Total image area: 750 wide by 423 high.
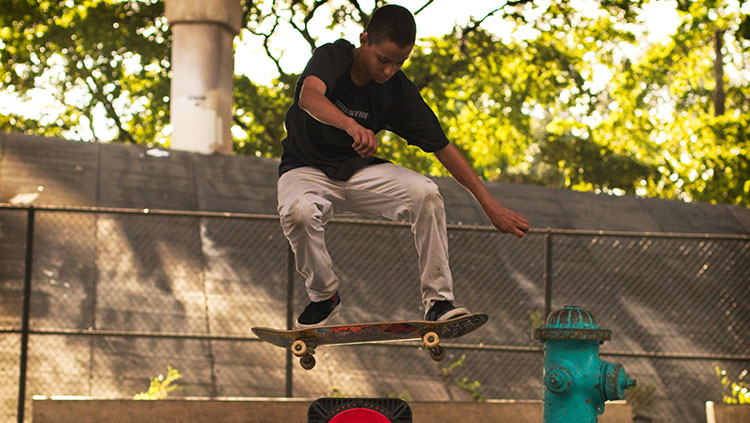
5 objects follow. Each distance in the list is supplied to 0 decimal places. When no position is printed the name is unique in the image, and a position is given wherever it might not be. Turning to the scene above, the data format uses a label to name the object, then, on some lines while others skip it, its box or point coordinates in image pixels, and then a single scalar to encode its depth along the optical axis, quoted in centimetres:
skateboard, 1029
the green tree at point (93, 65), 4647
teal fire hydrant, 1077
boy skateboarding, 1023
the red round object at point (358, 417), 907
